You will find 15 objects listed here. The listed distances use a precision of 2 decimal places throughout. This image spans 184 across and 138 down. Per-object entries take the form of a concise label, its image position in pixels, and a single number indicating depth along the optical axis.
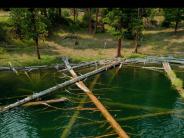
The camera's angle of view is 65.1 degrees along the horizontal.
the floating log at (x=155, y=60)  22.78
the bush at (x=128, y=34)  26.56
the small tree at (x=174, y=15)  29.27
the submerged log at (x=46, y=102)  16.15
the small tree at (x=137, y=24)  25.48
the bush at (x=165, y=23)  31.77
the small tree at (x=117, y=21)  24.86
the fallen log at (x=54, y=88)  15.65
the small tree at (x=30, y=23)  22.74
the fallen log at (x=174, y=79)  18.21
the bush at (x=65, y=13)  32.62
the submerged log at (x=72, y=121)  13.49
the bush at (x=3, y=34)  26.08
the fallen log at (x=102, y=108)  13.00
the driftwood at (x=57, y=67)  21.76
